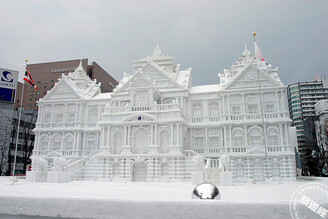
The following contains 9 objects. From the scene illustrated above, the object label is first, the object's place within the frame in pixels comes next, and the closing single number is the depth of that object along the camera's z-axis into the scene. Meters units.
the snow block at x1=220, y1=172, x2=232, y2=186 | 23.53
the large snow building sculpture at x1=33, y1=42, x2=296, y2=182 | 32.62
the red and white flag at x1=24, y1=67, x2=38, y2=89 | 31.49
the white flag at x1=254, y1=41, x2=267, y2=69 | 30.87
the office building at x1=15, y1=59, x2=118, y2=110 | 86.15
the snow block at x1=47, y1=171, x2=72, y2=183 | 26.61
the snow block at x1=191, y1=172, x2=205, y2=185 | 25.27
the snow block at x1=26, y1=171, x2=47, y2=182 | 27.23
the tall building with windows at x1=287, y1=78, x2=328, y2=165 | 101.56
